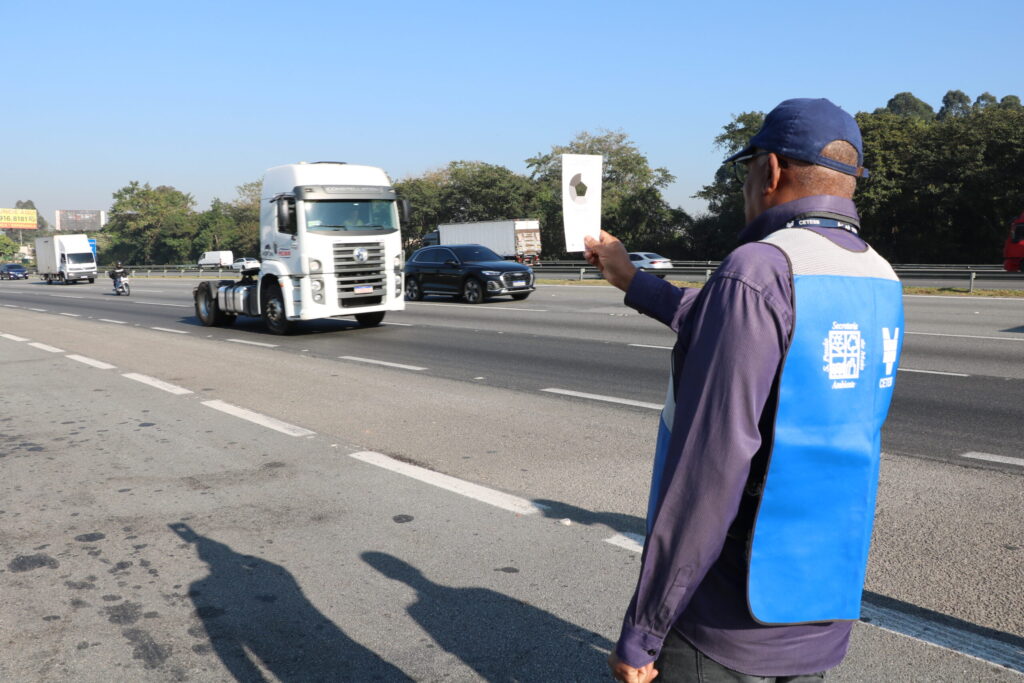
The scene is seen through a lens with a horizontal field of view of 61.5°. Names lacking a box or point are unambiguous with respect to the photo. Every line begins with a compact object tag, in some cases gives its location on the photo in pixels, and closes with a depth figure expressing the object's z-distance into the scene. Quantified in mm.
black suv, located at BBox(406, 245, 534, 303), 22703
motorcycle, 34188
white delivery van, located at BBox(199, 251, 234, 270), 61609
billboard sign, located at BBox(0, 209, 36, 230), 166250
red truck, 28141
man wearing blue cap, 1531
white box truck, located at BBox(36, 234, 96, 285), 50125
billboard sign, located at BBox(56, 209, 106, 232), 174250
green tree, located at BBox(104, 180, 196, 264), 108038
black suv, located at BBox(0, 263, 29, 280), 71812
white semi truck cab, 14781
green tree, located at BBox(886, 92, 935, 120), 113812
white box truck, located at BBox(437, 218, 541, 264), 46219
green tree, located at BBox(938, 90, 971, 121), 117375
